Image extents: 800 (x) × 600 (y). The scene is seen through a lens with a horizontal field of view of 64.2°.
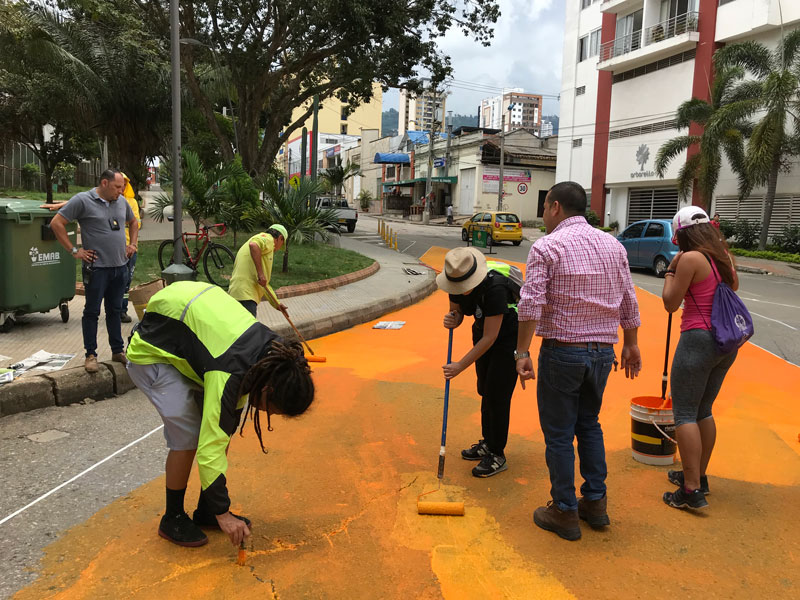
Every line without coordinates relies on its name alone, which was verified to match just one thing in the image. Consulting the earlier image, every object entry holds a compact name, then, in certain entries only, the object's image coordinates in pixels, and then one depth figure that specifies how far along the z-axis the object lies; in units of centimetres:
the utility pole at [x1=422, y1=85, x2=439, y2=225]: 4481
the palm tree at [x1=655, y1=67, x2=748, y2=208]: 2216
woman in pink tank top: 347
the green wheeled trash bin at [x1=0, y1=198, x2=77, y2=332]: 646
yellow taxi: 2692
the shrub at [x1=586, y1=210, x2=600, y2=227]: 3286
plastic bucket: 405
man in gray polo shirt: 532
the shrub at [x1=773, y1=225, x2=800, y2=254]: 2227
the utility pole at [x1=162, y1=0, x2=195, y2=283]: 1045
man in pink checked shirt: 314
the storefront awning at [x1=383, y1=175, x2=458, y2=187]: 4688
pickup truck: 2959
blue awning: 5447
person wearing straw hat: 363
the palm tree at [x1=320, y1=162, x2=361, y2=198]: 2372
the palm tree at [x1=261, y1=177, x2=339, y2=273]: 1280
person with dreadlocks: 256
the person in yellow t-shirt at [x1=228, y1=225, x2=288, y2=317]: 632
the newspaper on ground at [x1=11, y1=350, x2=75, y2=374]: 537
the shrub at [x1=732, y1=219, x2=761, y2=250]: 2408
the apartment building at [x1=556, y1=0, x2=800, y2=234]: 2488
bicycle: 1146
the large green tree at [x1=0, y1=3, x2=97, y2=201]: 2061
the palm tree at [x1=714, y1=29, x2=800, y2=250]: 2020
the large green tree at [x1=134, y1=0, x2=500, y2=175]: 1814
